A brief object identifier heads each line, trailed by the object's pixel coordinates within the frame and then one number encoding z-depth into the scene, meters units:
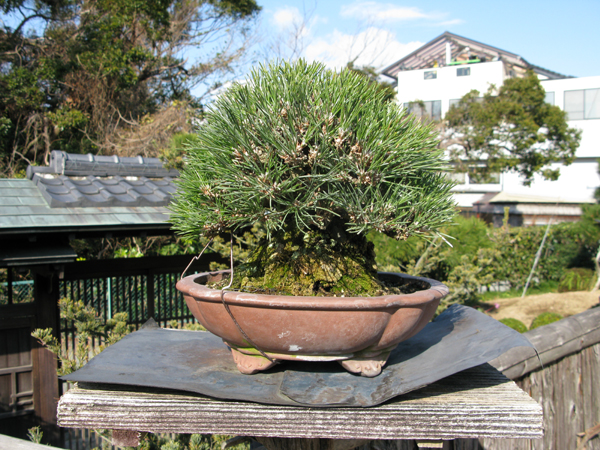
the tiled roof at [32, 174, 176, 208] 3.15
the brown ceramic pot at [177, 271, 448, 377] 0.90
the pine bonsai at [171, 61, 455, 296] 0.95
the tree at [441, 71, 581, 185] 13.48
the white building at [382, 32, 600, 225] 20.42
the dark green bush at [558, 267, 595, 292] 9.98
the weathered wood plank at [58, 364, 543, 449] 0.79
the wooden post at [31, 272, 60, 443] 3.28
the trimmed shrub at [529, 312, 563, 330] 5.49
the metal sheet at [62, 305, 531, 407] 0.84
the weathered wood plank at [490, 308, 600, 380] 2.10
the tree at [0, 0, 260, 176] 10.25
